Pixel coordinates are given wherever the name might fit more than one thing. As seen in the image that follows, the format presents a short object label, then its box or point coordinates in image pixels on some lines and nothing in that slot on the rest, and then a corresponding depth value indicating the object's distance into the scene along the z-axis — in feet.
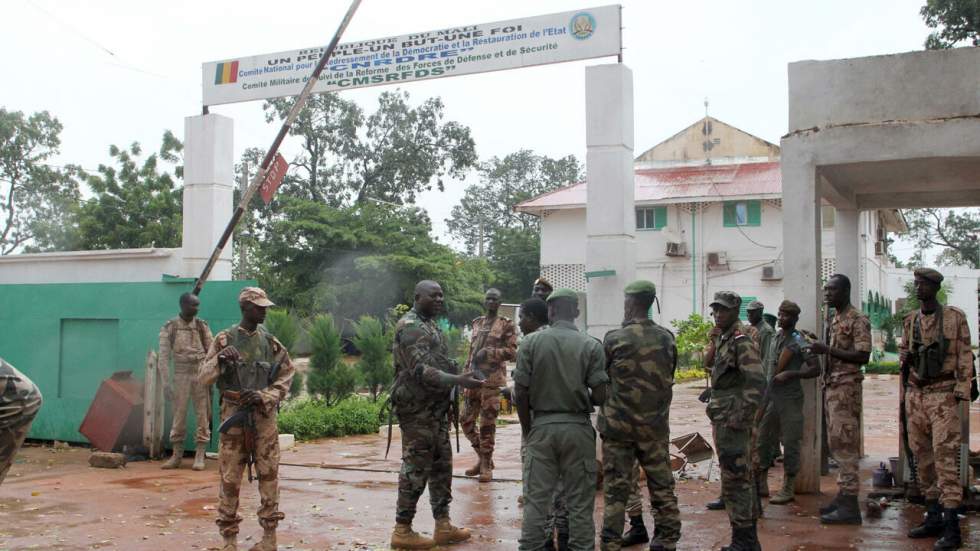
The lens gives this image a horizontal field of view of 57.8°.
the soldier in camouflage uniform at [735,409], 19.29
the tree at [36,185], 119.14
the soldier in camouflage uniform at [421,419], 20.67
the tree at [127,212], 104.22
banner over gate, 34.27
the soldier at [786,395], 25.29
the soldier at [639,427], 18.63
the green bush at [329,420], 43.01
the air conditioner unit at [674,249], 100.03
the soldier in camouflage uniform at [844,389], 22.84
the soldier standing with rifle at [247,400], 19.90
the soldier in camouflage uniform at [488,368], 28.86
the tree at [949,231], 175.52
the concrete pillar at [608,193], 32.86
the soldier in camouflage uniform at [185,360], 34.47
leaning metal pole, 34.84
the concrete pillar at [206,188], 40.14
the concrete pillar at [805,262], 26.78
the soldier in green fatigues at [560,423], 17.57
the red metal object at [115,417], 36.29
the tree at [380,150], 128.98
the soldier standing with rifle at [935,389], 21.16
